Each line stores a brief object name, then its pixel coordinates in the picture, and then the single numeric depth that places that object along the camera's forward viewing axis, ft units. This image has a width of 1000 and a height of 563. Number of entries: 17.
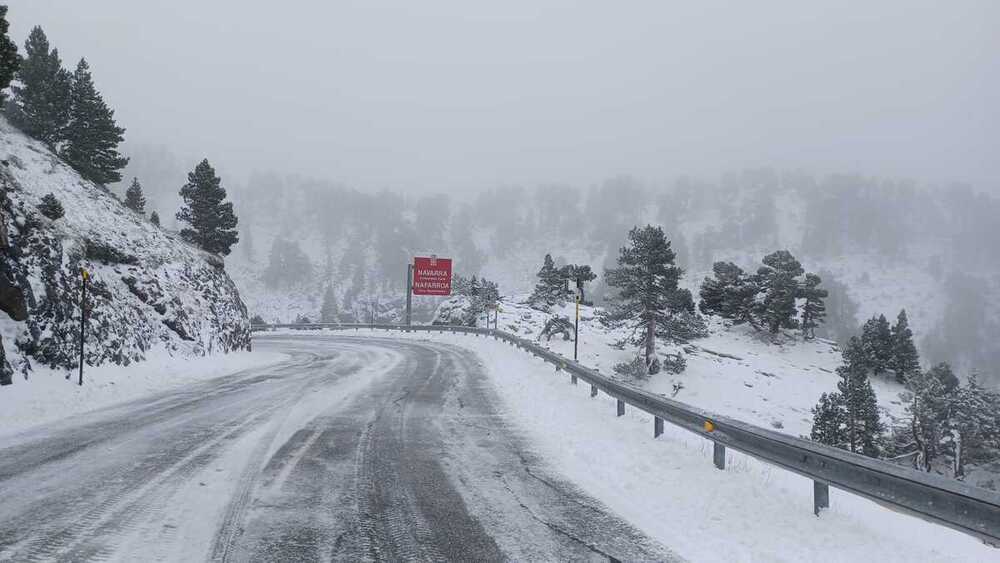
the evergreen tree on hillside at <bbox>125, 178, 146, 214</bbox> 123.54
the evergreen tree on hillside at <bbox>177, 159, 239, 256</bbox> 106.63
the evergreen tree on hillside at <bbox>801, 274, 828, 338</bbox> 171.73
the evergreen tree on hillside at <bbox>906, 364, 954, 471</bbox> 111.55
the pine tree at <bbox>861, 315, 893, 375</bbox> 154.92
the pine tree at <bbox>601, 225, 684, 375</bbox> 112.37
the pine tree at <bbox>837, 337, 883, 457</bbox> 98.68
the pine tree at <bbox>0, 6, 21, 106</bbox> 39.73
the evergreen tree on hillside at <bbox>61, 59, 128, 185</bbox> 91.50
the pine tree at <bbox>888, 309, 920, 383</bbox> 155.84
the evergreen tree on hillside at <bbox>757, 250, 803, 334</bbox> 166.61
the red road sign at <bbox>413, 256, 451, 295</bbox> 145.18
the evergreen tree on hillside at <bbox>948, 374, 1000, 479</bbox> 111.24
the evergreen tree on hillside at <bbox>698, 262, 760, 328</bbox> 176.24
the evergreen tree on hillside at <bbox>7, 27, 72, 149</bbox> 86.63
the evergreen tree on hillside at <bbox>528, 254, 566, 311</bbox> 178.40
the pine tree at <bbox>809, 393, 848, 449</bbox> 98.12
